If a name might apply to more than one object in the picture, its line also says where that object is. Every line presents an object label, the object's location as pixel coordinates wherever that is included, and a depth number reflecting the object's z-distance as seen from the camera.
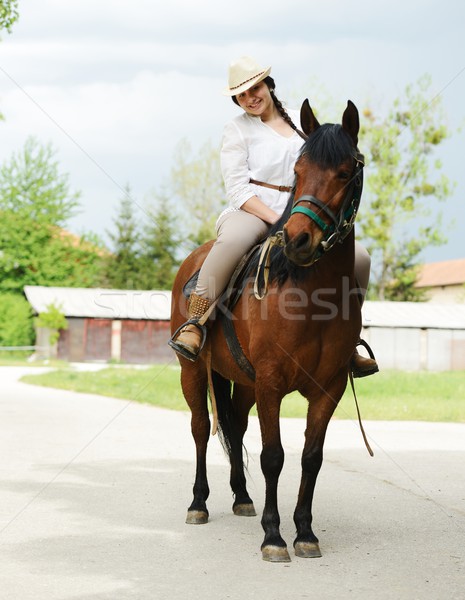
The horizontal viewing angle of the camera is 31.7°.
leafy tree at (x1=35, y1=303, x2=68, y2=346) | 45.25
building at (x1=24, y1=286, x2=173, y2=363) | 46.44
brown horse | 4.82
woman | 5.81
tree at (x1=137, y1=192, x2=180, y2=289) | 56.69
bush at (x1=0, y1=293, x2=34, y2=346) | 50.16
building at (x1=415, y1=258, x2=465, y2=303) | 83.97
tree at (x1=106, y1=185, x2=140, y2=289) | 59.44
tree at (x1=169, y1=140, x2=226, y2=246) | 47.84
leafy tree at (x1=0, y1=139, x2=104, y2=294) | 55.22
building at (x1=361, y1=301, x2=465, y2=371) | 45.34
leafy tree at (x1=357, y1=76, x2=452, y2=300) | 45.69
